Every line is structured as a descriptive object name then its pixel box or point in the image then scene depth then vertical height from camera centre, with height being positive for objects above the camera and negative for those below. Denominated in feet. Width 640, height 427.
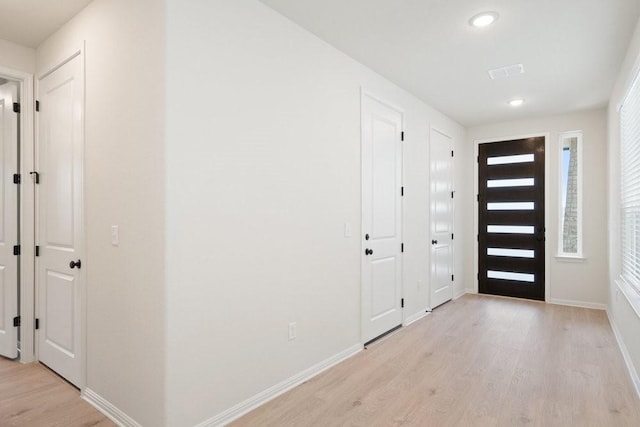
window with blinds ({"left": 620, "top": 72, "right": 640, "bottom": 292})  9.50 +0.77
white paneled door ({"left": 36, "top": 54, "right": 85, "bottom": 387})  8.34 -0.14
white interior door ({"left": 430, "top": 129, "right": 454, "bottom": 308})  15.88 -0.26
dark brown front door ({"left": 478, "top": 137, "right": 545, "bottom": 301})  17.60 -0.30
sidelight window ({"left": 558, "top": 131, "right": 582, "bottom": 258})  16.88 +0.77
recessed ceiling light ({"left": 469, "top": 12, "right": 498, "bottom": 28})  8.39 +4.55
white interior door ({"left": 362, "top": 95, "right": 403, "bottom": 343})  11.31 -0.19
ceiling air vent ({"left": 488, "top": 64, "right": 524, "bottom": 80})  11.40 +4.53
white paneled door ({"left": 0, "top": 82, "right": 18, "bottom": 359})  9.95 -0.32
